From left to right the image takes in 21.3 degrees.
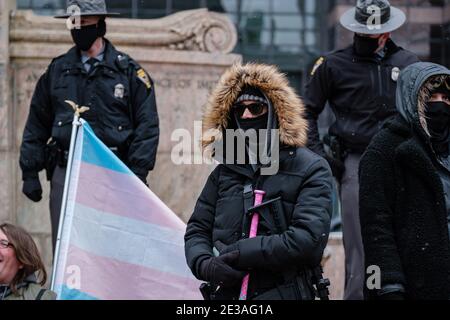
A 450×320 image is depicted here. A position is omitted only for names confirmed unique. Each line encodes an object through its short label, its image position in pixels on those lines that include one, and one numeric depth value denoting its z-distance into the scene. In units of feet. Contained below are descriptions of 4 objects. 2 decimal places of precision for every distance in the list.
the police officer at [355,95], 24.90
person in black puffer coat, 18.07
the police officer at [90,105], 25.66
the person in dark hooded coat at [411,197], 18.40
